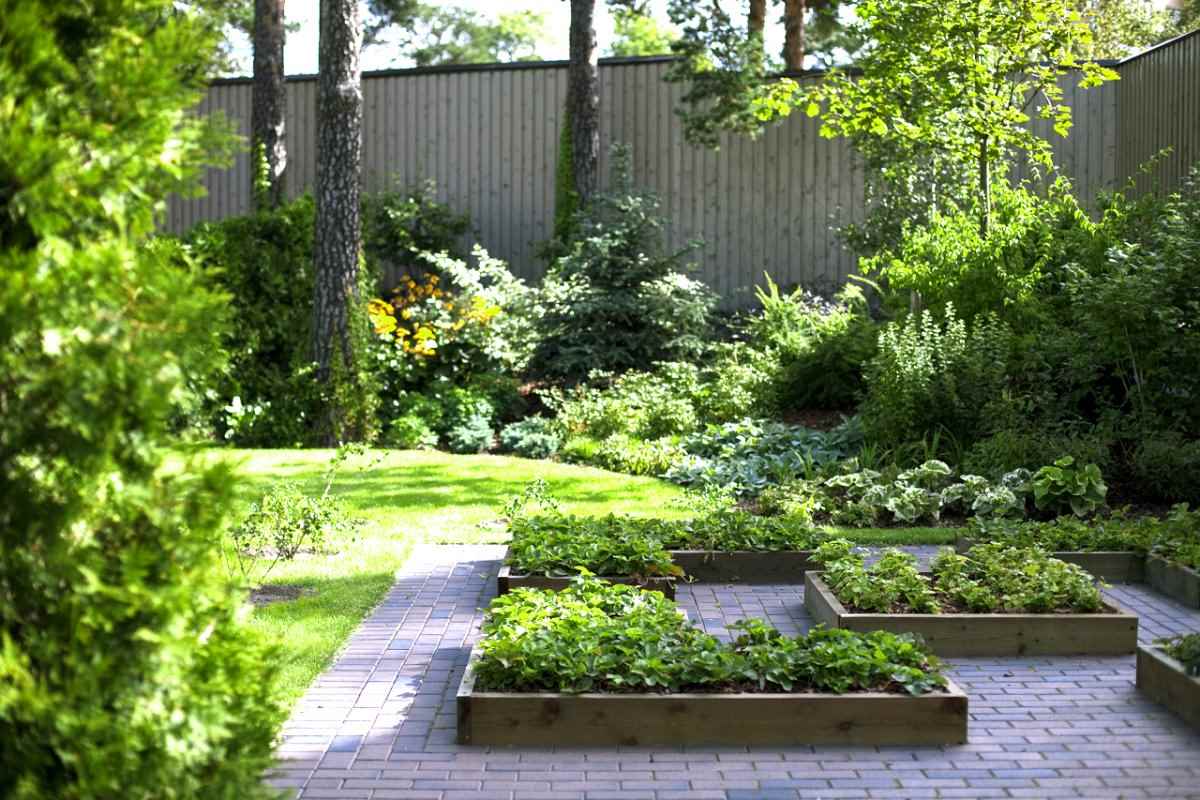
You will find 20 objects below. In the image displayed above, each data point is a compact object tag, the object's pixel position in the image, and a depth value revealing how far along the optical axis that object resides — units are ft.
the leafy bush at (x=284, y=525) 26.07
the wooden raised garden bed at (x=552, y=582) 22.65
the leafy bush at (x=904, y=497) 30.17
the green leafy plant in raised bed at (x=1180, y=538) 24.03
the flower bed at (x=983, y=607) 19.95
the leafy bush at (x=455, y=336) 48.16
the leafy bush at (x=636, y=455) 39.22
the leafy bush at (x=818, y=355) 44.57
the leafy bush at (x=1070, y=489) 29.73
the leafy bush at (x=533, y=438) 43.57
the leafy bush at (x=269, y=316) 46.65
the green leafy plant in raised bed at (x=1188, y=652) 16.96
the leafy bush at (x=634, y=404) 42.86
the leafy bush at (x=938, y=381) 35.35
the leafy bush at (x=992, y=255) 38.19
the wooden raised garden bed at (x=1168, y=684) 16.49
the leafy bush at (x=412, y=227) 56.65
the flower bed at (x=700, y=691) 15.88
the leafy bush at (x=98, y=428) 9.02
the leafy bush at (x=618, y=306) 48.96
